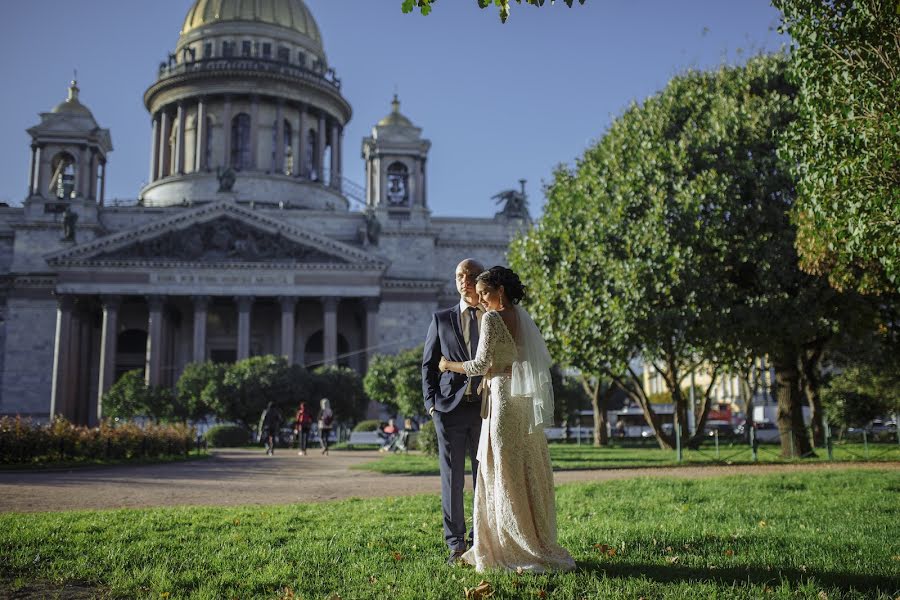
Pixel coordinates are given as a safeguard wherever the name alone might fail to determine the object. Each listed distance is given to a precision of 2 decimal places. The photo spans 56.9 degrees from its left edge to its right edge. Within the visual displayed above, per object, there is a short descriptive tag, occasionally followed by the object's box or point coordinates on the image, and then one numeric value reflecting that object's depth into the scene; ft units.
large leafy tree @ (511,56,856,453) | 65.77
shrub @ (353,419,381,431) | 140.67
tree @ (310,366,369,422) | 134.21
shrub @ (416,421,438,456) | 75.36
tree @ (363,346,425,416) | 121.90
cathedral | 165.78
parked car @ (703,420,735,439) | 131.95
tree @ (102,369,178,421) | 136.98
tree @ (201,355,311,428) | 127.75
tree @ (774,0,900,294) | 37.83
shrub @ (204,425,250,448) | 120.26
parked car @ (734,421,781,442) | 135.64
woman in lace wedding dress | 19.60
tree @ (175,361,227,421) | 134.10
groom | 21.79
